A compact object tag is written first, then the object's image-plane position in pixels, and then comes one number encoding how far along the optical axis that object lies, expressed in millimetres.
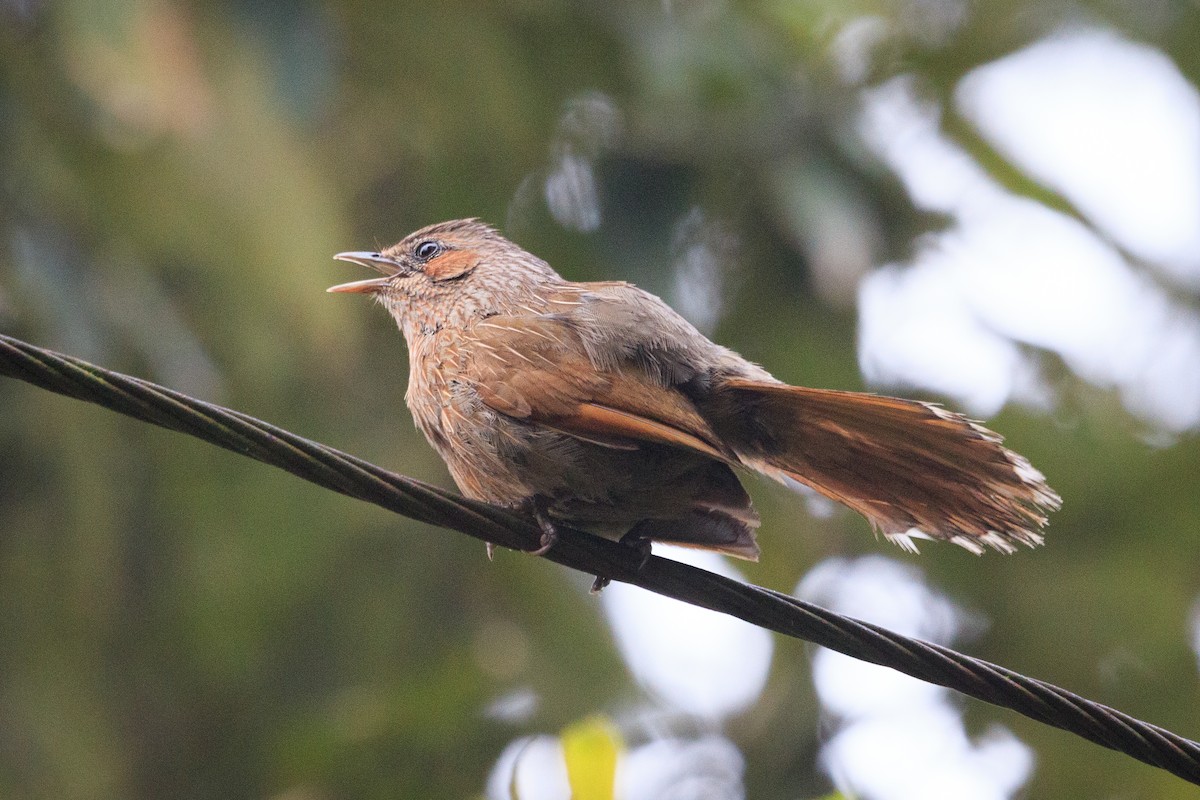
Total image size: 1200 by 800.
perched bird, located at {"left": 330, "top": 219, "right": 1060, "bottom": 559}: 6918
